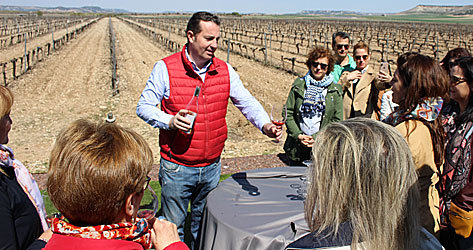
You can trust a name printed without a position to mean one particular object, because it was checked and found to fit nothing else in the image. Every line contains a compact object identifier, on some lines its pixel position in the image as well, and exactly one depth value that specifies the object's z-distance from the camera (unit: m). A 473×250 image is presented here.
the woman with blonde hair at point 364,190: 1.29
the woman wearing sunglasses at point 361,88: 3.72
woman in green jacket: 3.66
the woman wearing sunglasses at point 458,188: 2.42
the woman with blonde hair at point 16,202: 1.56
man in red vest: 2.61
